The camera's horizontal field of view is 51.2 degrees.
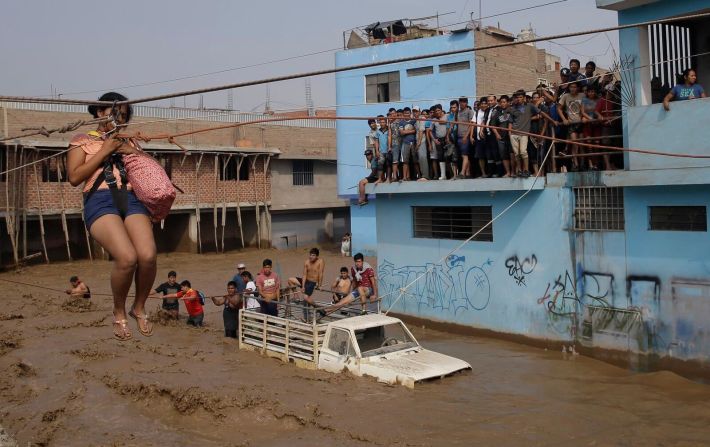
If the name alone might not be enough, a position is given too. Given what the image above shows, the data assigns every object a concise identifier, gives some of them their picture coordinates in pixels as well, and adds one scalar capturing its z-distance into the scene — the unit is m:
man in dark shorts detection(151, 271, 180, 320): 16.91
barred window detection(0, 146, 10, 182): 25.70
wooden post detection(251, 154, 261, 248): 33.75
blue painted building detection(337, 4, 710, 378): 11.98
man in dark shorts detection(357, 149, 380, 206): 17.48
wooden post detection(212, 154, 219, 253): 32.06
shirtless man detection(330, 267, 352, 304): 14.65
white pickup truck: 11.42
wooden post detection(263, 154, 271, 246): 34.06
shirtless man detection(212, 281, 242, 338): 15.32
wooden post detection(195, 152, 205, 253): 31.39
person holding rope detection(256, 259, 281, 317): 14.80
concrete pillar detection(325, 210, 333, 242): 37.78
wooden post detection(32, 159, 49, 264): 26.75
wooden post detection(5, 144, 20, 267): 25.77
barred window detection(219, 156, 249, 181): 32.72
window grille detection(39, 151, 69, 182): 27.22
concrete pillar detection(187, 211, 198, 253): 32.31
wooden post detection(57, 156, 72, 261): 27.38
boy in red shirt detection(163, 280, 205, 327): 16.53
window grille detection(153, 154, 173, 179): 29.88
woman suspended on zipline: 5.20
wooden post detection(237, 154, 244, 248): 32.84
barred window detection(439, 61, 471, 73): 26.92
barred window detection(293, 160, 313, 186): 35.97
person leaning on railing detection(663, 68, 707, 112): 11.81
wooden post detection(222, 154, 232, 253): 32.50
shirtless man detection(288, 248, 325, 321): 15.11
